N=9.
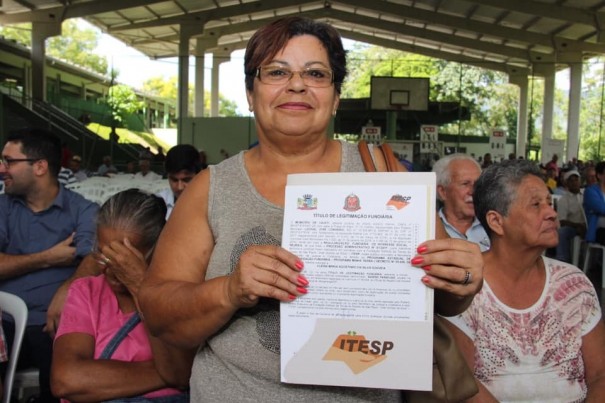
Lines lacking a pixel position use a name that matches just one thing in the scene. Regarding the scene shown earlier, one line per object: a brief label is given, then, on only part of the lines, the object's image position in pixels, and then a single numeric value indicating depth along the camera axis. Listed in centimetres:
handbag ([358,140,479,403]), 128
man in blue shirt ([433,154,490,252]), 355
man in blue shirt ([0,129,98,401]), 285
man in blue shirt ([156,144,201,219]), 416
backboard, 1791
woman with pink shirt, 184
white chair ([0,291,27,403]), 242
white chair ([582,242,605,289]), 732
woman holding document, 126
